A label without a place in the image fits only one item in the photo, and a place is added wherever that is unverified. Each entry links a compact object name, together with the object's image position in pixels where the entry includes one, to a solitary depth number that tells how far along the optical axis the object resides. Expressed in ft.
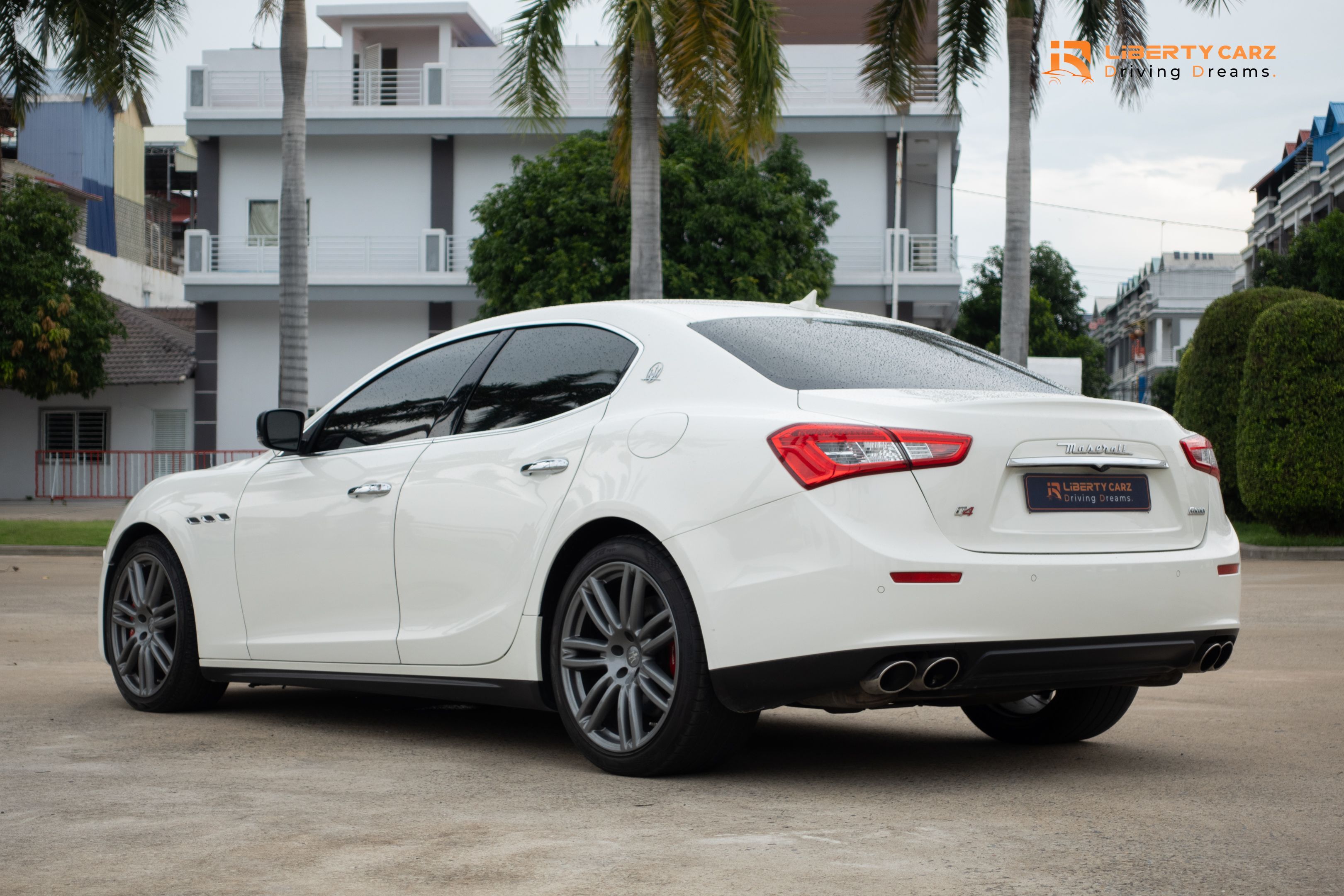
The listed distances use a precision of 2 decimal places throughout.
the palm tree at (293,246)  65.82
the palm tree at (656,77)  59.88
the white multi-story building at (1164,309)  294.05
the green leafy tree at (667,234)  107.55
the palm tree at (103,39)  71.61
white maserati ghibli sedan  15.23
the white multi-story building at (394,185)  130.31
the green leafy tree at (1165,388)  238.89
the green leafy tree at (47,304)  120.06
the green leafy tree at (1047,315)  175.52
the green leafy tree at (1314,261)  146.51
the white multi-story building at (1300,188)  186.39
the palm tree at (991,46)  71.61
